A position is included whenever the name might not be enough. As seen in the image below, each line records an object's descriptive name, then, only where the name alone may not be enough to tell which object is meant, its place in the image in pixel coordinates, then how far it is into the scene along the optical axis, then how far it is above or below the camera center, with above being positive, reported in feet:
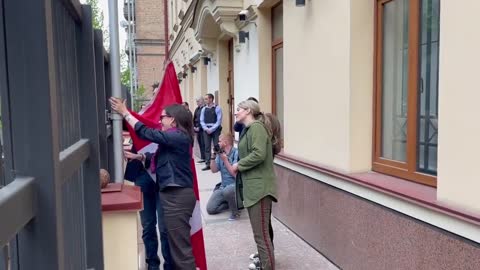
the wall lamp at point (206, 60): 43.55 +3.75
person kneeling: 21.09 -4.76
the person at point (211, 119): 34.58 -1.53
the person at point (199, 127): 36.65 -2.29
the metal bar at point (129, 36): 83.70 +12.41
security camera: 27.20 +5.03
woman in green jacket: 13.65 -2.38
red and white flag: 13.70 -0.37
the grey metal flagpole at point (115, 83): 10.10 +0.39
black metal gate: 3.43 -0.31
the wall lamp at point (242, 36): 27.94 +3.88
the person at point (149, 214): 14.21 -3.64
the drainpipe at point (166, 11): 74.29 +14.81
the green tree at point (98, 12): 64.26 +13.64
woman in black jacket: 12.69 -2.22
